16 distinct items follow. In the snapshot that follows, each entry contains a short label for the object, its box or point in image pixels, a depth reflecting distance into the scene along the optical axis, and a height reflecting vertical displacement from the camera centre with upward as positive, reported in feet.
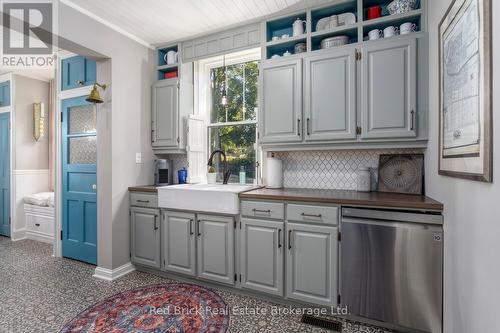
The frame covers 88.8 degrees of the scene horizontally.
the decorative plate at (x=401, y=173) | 7.41 -0.28
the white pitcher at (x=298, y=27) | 8.46 +4.54
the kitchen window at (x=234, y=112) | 10.39 +2.21
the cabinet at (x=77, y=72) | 10.49 +3.87
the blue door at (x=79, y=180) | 10.46 -0.69
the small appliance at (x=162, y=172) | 10.67 -0.35
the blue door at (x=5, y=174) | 14.21 -0.60
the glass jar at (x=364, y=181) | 7.96 -0.53
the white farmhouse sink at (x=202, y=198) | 7.75 -1.11
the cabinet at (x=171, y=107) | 10.37 +2.38
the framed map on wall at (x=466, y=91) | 3.53 +1.21
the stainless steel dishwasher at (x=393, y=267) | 5.69 -2.42
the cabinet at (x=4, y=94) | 14.17 +3.92
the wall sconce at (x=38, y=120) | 14.65 +2.50
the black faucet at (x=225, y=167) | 10.22 -0.16
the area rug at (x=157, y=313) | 6.33 -4.07
